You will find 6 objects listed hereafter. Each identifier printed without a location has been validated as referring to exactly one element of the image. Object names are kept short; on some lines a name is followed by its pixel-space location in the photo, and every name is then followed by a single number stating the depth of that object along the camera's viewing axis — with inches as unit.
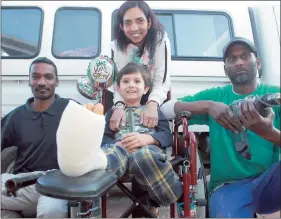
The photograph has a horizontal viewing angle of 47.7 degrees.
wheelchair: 40.3
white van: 116.7
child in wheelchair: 41.3
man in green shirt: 61.2
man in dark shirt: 77.8
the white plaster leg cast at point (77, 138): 40.7
